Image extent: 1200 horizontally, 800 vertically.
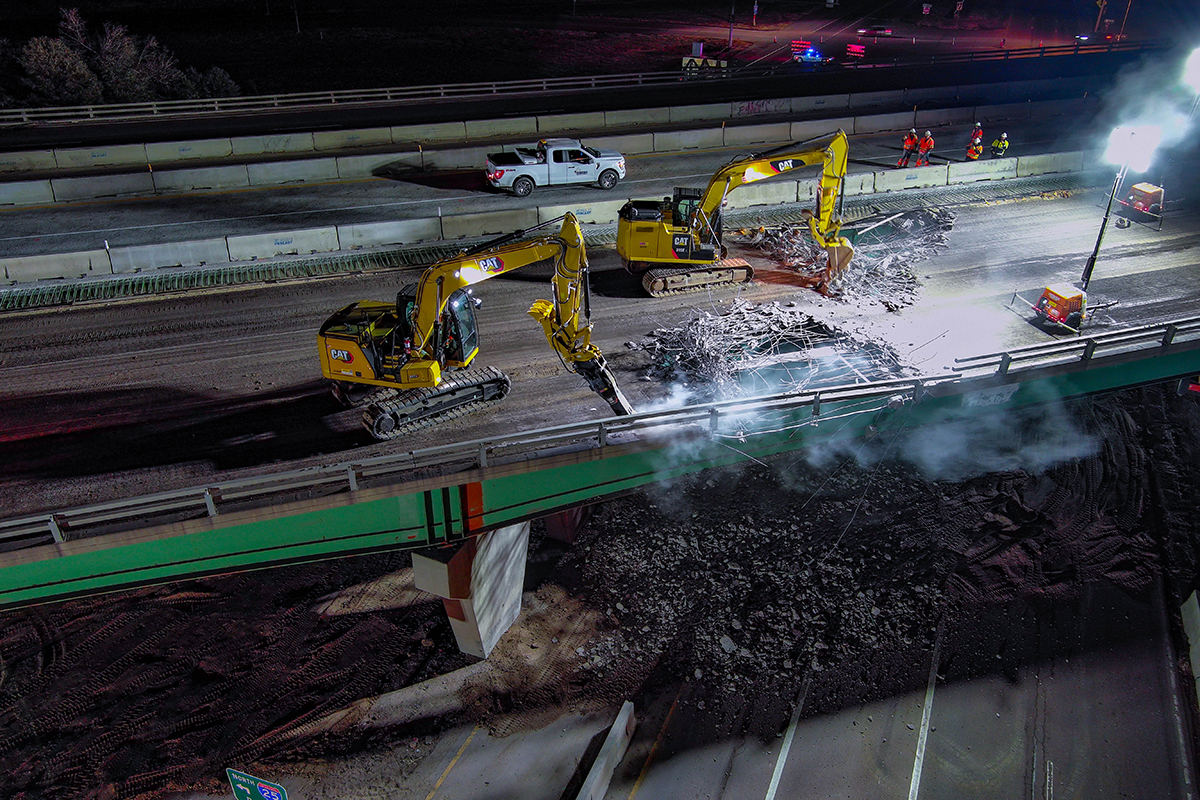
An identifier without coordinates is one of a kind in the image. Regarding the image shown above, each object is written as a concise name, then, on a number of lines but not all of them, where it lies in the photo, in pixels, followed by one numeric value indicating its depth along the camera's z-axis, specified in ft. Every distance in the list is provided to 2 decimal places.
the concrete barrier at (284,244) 79.00
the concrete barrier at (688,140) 112.27
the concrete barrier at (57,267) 73.92
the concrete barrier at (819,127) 117.08
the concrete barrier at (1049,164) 100.42
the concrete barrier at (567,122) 118.01
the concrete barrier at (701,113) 123.34
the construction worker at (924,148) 99.04
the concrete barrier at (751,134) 115.55
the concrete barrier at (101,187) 94.22
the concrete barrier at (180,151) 107.62
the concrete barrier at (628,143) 110.73
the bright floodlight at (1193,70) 101.50
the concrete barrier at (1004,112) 124.30
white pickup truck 96.48
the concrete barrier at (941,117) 120.37
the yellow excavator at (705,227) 71.31
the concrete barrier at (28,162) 103.86
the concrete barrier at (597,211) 88.12
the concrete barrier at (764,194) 92.07
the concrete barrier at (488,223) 84.38
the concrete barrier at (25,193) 93.30
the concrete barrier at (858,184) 96.12
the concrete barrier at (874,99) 130.82
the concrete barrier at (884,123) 118.01
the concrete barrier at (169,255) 76.23
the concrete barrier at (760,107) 125.39
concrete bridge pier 51.90
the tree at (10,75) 131.54
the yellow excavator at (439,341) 52.80
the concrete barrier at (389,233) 81.92
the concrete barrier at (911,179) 96.94
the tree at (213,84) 140.86
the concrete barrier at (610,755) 48.39
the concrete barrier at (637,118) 121.19
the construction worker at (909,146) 100.68
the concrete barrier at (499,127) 116.47
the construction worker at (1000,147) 103.45
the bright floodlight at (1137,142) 65.57
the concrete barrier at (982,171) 99.45
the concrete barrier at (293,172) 98.84
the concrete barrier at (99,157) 105.50
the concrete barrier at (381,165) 102.73
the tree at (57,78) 129.90
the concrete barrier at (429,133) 114.93
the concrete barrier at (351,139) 111.65
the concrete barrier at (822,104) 128.16
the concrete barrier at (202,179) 96.94
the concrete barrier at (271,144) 109.50
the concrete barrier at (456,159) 106.38
